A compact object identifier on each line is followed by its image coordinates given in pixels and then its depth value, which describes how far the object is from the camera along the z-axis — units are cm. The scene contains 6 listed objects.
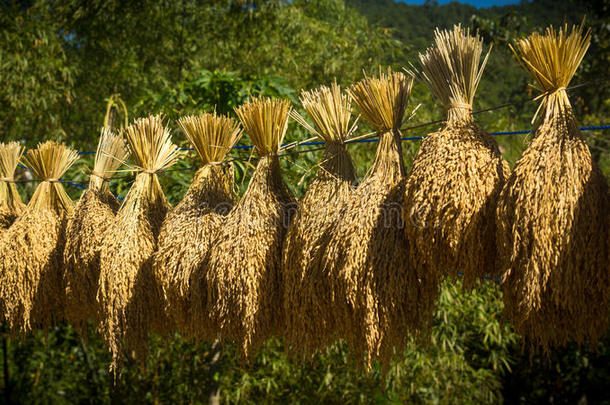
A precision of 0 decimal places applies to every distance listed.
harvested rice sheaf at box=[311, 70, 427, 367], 152
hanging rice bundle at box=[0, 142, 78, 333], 232
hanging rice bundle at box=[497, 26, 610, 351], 126
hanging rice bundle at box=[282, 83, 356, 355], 163
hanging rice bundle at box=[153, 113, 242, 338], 186
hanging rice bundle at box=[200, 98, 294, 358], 175
